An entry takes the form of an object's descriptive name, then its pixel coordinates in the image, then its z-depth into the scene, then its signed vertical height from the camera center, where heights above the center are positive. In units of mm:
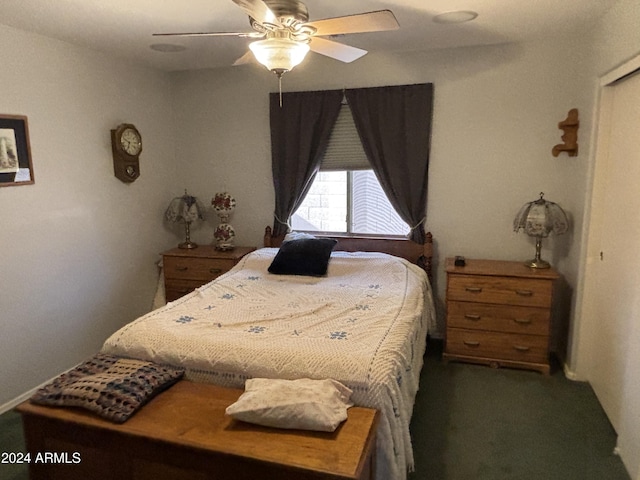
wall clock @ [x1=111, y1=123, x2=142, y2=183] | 3549 +166
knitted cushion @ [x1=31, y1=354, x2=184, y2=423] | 1823 -889
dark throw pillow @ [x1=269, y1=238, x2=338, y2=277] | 3350 -641
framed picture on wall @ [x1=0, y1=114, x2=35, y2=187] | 2725 +123
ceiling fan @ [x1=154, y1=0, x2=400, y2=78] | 1853 +610
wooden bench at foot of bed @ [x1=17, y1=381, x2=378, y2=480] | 1578 -971
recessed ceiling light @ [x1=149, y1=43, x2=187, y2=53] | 3260 +889
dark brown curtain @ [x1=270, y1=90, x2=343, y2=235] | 3771 +257
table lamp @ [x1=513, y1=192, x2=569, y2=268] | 3193 -352
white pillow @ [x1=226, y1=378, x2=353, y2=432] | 1677 -868
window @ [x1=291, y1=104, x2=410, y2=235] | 3797 -224
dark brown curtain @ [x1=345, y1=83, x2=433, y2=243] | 3582 +247
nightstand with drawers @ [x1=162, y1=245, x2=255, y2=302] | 3814 -791
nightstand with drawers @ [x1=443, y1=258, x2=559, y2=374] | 3158 -1010
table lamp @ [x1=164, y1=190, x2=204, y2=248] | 4012 -345
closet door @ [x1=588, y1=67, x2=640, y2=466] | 2284 -540
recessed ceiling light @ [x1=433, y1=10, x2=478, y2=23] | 2641 +894
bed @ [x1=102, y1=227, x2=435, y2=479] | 1944 -801
